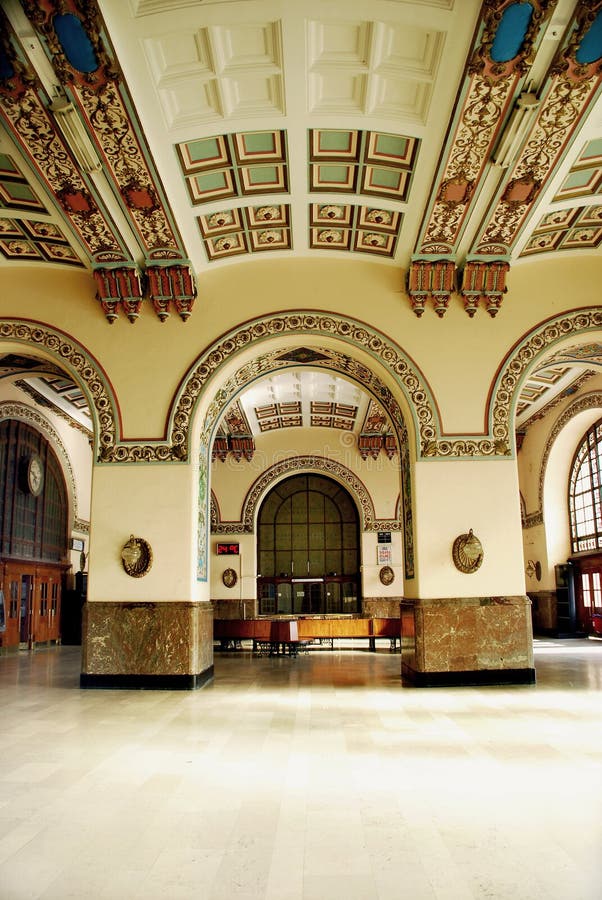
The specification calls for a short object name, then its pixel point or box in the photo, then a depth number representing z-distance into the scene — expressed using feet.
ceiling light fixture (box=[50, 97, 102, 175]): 19.33
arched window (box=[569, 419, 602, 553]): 49.57
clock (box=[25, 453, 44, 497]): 44.39
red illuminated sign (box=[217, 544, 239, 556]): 56.65
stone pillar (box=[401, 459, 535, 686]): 27.48
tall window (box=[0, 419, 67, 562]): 42.63
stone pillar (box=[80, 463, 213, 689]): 27.55
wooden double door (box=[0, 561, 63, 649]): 42.55
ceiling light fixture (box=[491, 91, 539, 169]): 19.57
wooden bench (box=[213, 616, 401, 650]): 42.16
